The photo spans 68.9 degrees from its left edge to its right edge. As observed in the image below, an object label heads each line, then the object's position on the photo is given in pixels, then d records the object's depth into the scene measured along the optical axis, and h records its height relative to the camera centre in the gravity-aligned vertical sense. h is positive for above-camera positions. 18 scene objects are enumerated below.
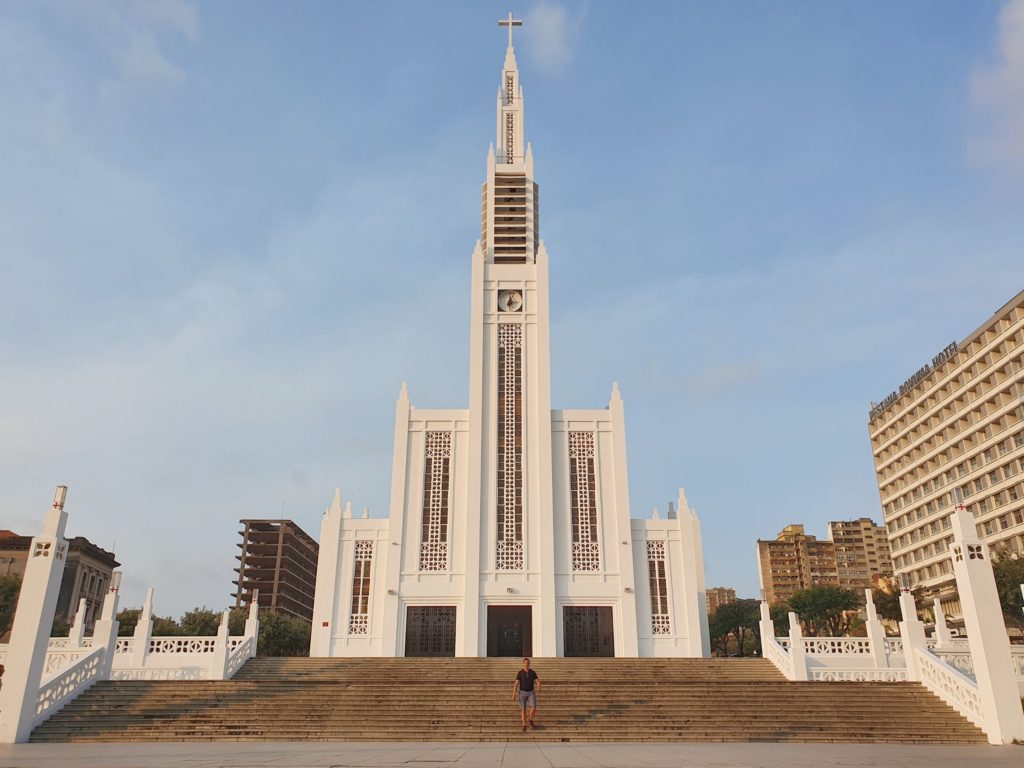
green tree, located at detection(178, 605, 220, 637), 46.50 +1.69
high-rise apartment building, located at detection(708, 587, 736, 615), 175.73 +12.66
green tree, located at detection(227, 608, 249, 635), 52.82 +2.07
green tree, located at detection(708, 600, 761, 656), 67.06 +2.66
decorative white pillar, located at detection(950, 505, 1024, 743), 15.21 +0.34
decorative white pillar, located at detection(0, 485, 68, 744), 15.01 +0.41
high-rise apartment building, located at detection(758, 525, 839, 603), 127.56 +14.11
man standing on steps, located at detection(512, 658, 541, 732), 15.02 -0.68
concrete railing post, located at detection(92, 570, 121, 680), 19.88 +0.42
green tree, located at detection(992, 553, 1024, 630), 38.38 +3.20
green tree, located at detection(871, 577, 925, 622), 52.41 +3.18
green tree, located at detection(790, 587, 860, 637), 60.50 +3.56
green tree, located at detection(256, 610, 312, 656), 48.16 +0.93
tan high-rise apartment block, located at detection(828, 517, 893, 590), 127.50 +16.36
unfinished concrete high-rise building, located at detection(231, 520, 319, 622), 103.12 +11.45
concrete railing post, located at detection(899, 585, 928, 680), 19.77 +0.34
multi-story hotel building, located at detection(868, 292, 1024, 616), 59.66 +17.38
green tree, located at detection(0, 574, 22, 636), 39.72 +2.67
